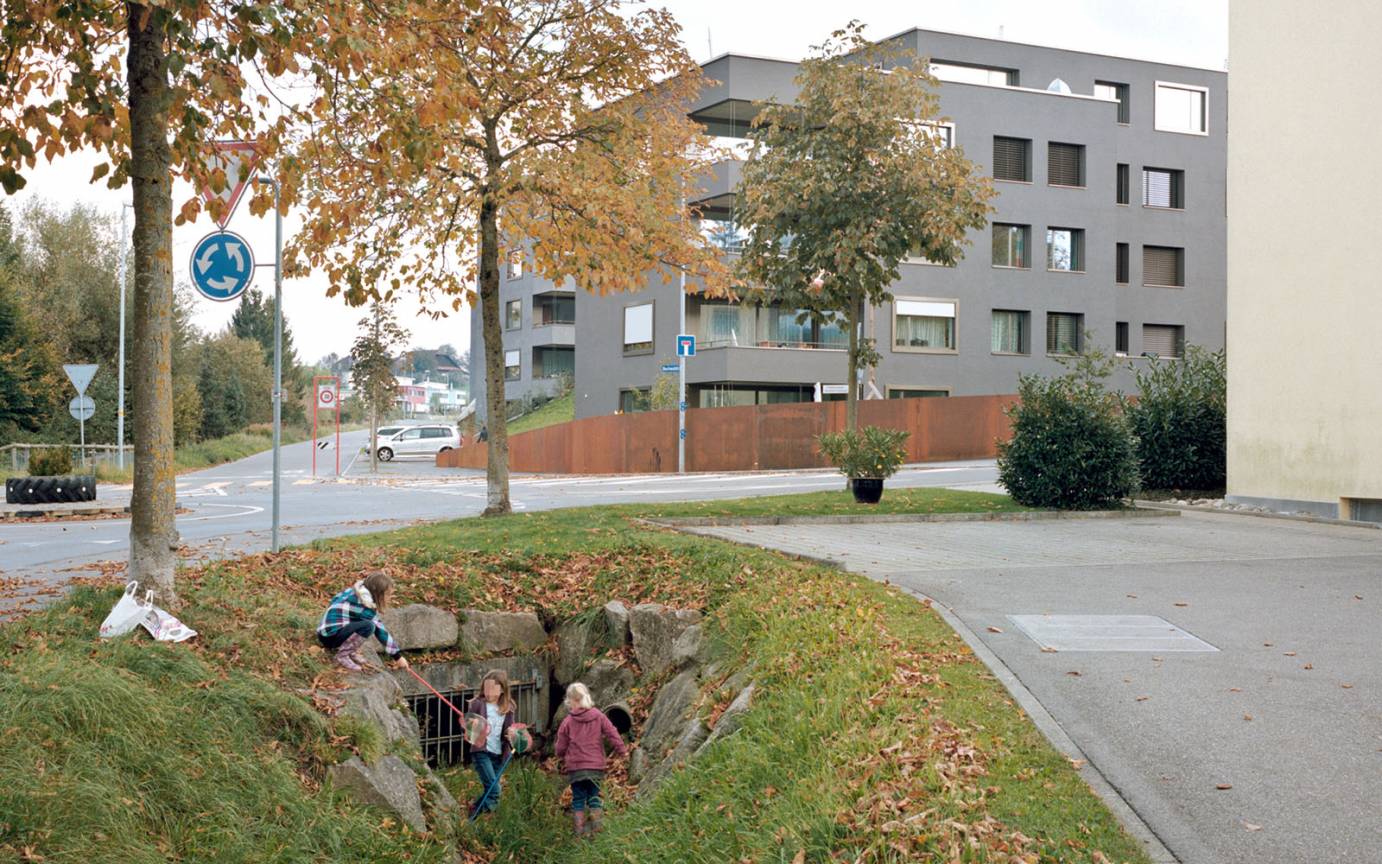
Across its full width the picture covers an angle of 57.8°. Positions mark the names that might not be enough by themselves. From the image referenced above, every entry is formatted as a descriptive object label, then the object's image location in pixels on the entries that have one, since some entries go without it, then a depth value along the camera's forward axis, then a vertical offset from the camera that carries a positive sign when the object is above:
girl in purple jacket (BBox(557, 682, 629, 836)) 8.66 -2.24
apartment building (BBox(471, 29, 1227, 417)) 42.97 +6.35
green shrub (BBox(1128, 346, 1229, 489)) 20.88 -0.04
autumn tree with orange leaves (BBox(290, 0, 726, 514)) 15.04 +3.04
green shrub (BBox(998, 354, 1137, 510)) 18.00 -0.31
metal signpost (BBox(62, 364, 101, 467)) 29.38 +1.22
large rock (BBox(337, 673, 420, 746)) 8.09 -1.88
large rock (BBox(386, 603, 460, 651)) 10.39 -1.68
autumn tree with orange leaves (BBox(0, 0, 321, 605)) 7.81 +2.02
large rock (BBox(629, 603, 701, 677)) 10.39 -1.72
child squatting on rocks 8.85 -1.39
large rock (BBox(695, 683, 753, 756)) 7.28 -1.71
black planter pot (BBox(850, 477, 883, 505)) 18.08 -0.86
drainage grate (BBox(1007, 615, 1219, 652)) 8.06 -1.37
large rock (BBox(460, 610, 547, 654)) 10.83 -1.81
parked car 61.36 -0.68
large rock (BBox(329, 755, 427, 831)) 7.19 -2.15
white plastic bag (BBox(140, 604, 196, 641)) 7.47 -1.21
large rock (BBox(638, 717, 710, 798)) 7.73 -2.00
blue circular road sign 9.63 +1.24
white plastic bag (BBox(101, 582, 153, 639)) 7.30 -1.12
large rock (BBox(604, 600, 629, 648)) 10.88 -1.72
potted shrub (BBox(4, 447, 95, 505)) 23.08 -1.18
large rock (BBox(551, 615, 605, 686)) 11.01 -1.93
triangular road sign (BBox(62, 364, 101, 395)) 29.42 +1.23
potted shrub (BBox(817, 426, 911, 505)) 18.06 -0.41
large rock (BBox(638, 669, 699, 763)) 8.83 -2.10
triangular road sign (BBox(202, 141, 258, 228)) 8.70 +1.83
